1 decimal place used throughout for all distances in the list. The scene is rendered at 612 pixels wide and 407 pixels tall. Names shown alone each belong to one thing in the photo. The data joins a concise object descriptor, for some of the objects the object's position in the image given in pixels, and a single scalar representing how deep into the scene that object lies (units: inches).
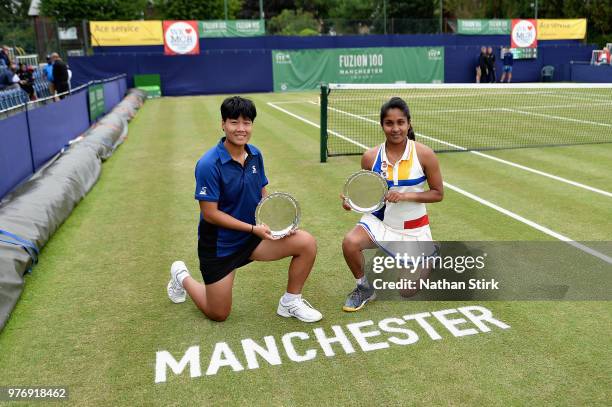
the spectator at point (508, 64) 1464.1
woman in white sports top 206.2
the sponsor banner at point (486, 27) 1675.7
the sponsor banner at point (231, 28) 1565.0
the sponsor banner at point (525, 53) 1571.1
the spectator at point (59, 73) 842.8
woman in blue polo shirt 189.6
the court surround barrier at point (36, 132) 394.6
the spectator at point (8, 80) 812.6
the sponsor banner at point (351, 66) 1434.5
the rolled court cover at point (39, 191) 237.9
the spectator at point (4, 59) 923.4
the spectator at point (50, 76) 895.1
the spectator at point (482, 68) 1414.9
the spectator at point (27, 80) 859.4
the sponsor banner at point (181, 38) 1429.6
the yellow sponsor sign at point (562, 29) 1687.4
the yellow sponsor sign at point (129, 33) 1464.1
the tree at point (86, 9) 2363.4
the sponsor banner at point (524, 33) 1653.5
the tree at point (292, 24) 2755.9
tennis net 586.9
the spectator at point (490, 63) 1421.0
